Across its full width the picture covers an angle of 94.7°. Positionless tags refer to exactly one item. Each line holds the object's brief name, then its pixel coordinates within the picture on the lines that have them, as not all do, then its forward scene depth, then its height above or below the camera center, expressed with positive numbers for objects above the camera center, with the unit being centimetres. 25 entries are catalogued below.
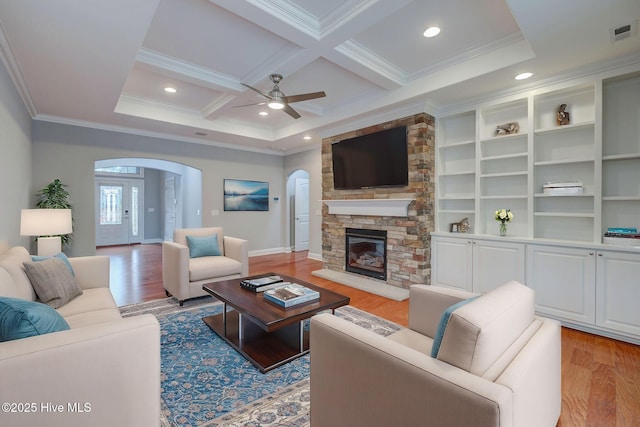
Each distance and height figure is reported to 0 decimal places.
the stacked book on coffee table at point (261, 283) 275 -70
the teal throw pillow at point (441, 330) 115 -47
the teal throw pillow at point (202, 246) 398 -49
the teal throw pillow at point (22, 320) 121 -46
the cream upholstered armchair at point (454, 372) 95 -59
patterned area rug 173 -119
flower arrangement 349 -9
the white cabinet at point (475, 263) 333 -64
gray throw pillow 210 -52
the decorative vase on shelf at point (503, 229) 355 -22
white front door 866 -6
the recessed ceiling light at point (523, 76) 308 +143
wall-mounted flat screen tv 418 +77
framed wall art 646 +35
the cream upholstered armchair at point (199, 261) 347 -65
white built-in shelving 278 +14
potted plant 419 +20
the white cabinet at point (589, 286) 262 -73
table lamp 292 -15
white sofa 103 -64
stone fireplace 401 +1
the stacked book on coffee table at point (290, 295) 238 -72
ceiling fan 309 +120
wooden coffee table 220 -109
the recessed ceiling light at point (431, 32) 271 +166
